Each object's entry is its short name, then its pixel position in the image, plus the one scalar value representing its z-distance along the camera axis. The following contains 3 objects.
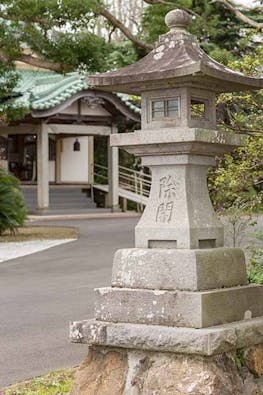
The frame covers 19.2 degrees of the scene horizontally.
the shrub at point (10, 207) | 20.14
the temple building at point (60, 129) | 26.47
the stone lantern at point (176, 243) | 5.73
